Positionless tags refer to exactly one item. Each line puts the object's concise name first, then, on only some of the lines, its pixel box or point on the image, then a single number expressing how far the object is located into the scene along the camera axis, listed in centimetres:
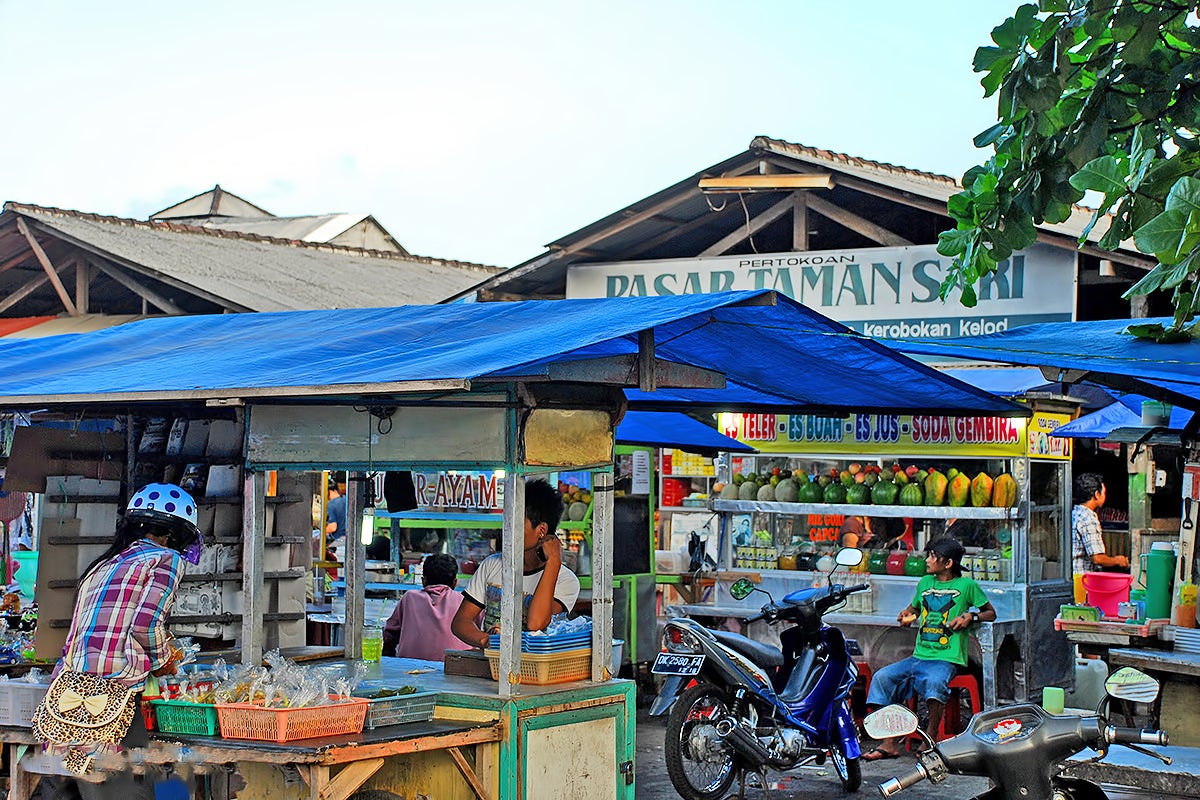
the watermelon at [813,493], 1048
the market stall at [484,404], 541
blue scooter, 757
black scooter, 457
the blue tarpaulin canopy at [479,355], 535
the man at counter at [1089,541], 1193
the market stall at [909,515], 973
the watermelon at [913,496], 1001
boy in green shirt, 880
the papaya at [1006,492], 975
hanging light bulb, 738
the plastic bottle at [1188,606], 733
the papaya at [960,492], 991
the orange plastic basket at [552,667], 604
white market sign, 1059
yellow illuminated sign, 994
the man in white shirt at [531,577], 667
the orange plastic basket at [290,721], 529
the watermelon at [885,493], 1009
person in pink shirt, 884
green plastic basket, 552
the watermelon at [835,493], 1036
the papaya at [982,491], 987
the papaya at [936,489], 996
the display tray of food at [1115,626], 720
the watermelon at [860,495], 1023
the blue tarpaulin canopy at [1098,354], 600
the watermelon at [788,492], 1056
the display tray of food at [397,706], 563
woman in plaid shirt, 560
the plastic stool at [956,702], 899
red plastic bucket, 834
